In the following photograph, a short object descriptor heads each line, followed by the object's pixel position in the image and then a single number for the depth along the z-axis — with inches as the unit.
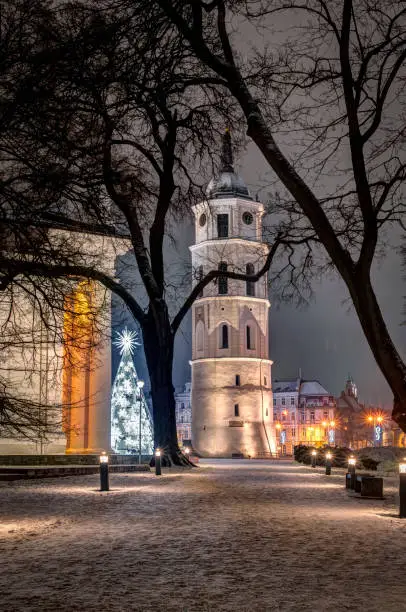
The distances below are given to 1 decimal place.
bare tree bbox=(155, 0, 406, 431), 516.4
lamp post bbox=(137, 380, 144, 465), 1390.3
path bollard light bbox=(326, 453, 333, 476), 1173.7
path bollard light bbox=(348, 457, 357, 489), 803.8
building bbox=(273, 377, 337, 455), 6215.6
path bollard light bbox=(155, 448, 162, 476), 1039.0
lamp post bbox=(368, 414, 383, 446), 2500.9
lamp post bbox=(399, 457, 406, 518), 521.0
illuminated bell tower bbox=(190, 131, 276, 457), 3538.4
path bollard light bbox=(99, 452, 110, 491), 730.8
